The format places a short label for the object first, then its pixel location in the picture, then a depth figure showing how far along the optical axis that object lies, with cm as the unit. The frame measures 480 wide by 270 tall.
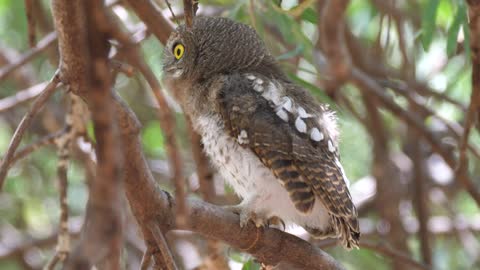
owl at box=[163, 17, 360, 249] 479
